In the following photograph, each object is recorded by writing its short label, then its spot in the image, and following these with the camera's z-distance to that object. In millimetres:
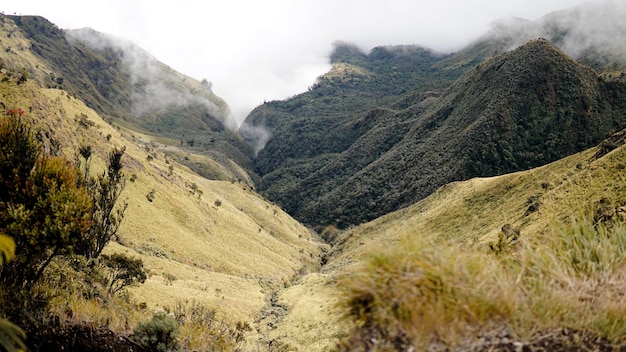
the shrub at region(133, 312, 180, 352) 10344
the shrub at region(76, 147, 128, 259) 21781
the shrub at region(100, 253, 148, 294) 23562
